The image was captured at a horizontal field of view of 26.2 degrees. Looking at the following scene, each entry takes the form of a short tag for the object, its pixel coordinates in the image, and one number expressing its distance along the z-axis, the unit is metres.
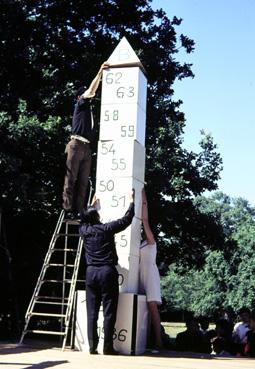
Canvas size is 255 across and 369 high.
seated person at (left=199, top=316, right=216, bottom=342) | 12.26
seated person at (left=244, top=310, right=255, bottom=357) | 8.22
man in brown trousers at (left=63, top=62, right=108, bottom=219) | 7.98
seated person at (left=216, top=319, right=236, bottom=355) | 9.06
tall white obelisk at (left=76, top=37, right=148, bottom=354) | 6.81
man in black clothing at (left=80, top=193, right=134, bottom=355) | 6.43
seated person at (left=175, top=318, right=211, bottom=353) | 8.68
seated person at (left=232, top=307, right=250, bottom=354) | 9.67
